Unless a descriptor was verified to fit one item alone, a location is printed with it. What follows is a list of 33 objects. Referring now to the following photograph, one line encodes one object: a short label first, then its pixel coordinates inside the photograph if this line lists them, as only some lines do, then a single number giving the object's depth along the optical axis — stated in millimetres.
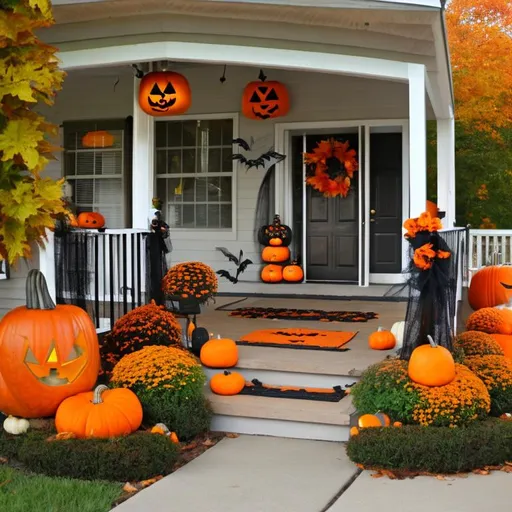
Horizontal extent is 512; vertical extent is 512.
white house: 9102
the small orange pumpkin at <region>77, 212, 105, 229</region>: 8633
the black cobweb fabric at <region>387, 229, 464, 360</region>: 4781
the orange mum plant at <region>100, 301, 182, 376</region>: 5273
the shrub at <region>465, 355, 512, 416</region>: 4805
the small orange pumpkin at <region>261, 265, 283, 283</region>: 9172
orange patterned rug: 5711
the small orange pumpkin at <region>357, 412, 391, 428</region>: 4344
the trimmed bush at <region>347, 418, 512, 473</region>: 3949
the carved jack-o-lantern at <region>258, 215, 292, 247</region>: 9156
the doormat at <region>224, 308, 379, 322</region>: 7054
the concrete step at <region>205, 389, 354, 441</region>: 4598
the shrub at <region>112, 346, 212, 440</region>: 4547
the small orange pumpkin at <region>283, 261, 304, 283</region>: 9188
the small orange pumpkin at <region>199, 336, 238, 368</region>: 5211
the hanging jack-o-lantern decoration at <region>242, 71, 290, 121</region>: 8648
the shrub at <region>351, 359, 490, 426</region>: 4324
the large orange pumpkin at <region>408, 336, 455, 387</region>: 4414
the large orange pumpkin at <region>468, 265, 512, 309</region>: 7605
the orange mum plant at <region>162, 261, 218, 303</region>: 5828
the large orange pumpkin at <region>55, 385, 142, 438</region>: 4203
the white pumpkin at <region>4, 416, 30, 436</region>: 4445
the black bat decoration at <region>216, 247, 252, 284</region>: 9164
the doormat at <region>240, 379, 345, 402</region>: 4848
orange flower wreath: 9305
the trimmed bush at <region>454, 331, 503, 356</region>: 5492
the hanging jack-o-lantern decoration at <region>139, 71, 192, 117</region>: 7215
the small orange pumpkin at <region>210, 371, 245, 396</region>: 4949
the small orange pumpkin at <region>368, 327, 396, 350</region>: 5531
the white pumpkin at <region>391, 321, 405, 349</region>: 5574
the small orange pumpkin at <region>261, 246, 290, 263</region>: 9164
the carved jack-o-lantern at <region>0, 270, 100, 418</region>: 4352
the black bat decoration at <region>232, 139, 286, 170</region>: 9289
